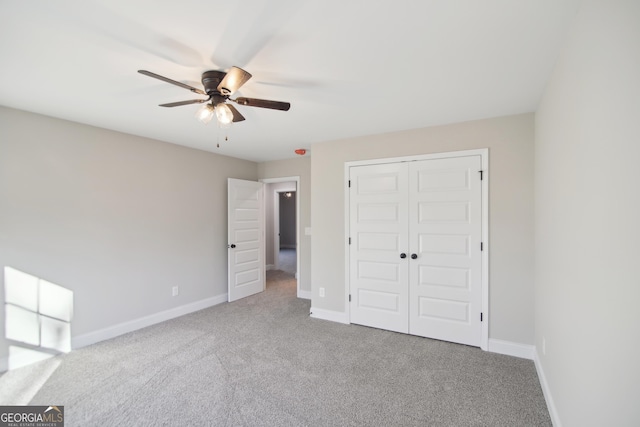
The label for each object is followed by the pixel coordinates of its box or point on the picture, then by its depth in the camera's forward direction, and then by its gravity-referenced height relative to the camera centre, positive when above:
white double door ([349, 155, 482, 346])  3.11 -0.41
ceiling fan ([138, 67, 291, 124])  1.97 +0.82
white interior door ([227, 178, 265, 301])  4.79 -0.46
